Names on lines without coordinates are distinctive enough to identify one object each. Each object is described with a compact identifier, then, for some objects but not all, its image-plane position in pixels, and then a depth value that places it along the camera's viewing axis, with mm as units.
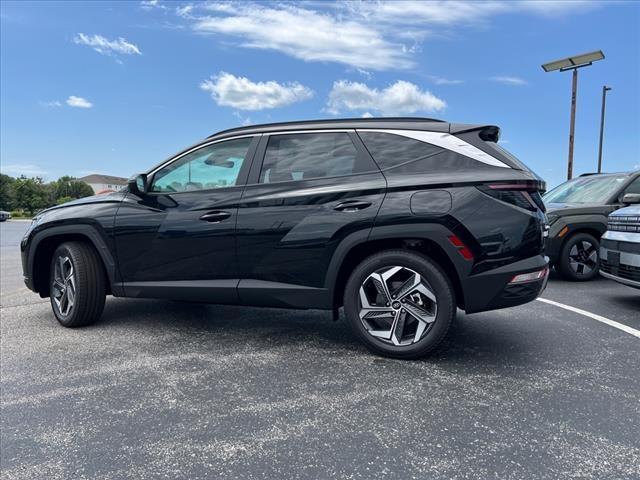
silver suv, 4848
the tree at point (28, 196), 91188
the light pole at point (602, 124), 26322
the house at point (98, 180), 154512
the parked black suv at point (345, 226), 3217
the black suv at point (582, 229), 6820
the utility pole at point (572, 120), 17742
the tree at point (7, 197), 93875
